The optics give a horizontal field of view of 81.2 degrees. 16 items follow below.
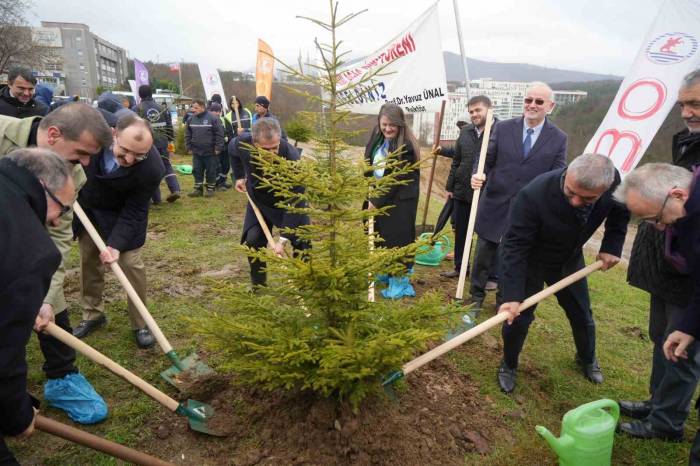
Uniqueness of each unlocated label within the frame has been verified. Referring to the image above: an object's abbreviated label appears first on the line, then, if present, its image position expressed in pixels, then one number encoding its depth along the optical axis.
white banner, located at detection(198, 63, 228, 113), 13.40
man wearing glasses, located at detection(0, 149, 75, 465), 1.60
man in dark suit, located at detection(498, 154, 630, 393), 2.86
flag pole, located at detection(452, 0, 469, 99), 5.60
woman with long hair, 4.41
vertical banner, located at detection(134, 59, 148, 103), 15.05
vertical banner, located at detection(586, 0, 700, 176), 3.88
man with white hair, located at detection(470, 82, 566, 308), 4.21
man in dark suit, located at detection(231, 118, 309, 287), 3.82
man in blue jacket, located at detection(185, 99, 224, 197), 9.60
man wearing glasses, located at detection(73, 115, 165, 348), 3.27
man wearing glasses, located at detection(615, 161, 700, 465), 2.23
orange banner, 10.75
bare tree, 26.77
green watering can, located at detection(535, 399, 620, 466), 2.43
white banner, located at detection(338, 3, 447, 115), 5.87
